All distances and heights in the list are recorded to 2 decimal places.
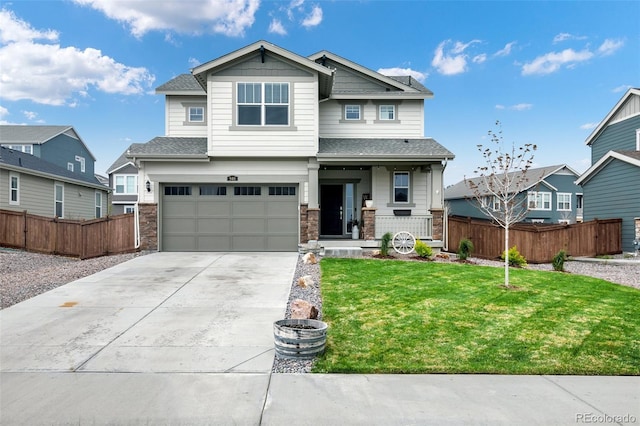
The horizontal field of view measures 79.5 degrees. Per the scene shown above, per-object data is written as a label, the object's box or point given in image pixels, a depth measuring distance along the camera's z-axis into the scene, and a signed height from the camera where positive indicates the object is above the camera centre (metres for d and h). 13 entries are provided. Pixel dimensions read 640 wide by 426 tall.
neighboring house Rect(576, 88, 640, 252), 15.09 +1.73
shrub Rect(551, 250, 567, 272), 10.98 -1.39
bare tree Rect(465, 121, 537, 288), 8.50 +1.20
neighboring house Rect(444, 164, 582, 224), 34.91 +1.46
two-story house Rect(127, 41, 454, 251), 13.56 +1.65
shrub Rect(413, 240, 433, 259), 12.22 -1.18
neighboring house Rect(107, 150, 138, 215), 34.72 +2.50
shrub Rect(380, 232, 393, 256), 12.52 -1.01
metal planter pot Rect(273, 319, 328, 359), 4.68 -1.58
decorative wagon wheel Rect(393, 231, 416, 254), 13.30 -1.00
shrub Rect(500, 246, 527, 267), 11.35 -1.35
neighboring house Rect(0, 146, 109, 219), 18.80 +1.35
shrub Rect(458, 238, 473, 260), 11.88 -1.10
